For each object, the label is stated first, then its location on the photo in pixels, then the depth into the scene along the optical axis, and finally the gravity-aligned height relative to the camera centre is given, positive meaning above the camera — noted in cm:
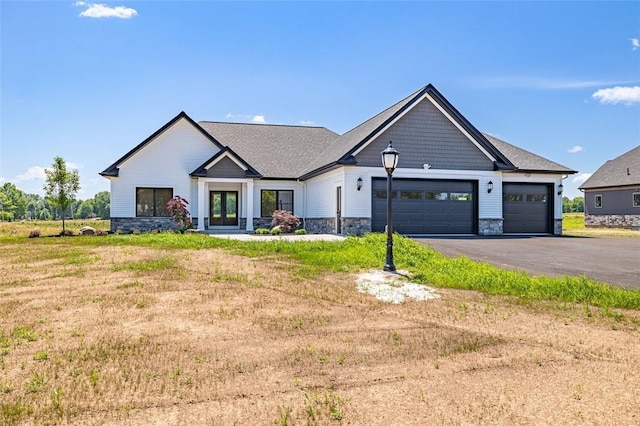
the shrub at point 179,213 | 2152 +3
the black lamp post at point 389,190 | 1015 +56
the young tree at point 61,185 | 2494 +170
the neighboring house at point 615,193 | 3256 +164
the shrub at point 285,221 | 2211 -39
